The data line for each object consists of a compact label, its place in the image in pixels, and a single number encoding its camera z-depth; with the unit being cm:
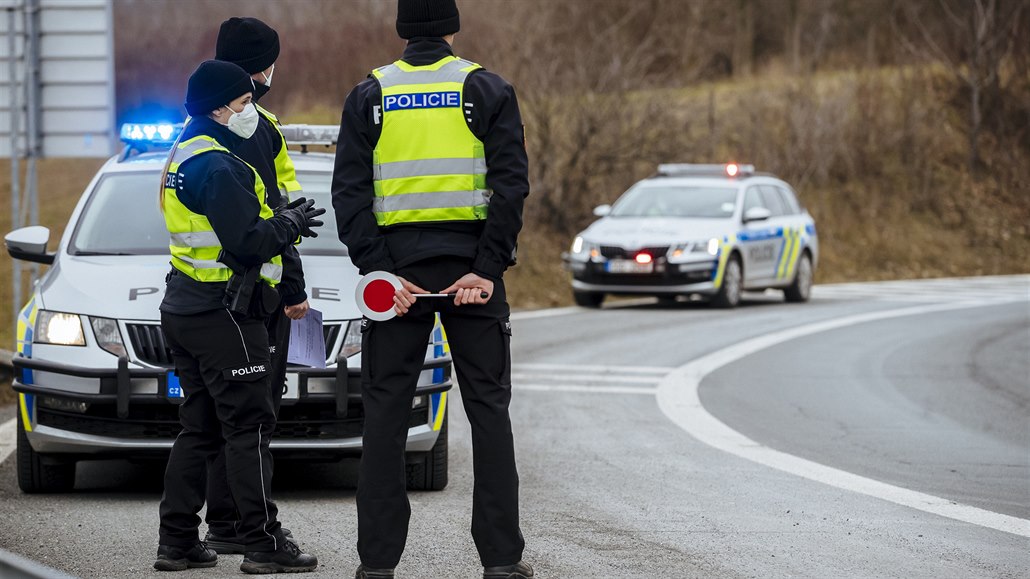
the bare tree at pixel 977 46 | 6919
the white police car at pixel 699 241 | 3741
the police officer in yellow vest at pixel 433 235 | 959
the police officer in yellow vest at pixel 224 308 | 1066
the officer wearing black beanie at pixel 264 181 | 1116
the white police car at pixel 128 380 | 1330
